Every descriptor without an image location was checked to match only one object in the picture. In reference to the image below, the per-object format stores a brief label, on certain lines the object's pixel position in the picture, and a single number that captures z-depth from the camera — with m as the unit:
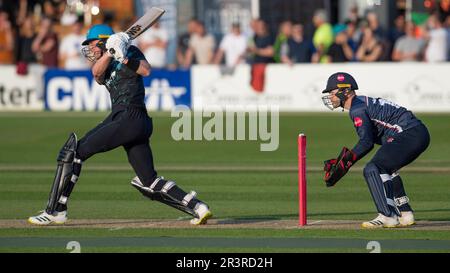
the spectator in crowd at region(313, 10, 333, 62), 28.56
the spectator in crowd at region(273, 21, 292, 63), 28.59
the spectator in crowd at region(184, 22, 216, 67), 29.34
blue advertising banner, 28.45
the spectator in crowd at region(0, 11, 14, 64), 31.58
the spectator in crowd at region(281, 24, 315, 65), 28.41
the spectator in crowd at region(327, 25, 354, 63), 27.80
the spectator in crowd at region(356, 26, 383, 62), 27.72
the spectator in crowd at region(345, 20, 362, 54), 28.45
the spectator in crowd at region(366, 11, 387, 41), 28.11
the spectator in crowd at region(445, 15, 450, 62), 27.75
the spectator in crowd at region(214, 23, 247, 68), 29.16
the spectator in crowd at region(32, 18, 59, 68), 29.82
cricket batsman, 11.65
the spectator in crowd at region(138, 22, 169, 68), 29.30
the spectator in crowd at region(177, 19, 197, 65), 29.56
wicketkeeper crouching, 11.42
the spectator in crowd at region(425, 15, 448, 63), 27.36
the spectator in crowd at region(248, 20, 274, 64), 28.61
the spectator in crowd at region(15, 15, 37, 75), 30.86
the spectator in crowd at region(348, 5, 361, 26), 29.30
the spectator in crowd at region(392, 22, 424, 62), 27.80
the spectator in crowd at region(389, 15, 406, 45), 28.72
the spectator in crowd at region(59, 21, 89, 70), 29.55
